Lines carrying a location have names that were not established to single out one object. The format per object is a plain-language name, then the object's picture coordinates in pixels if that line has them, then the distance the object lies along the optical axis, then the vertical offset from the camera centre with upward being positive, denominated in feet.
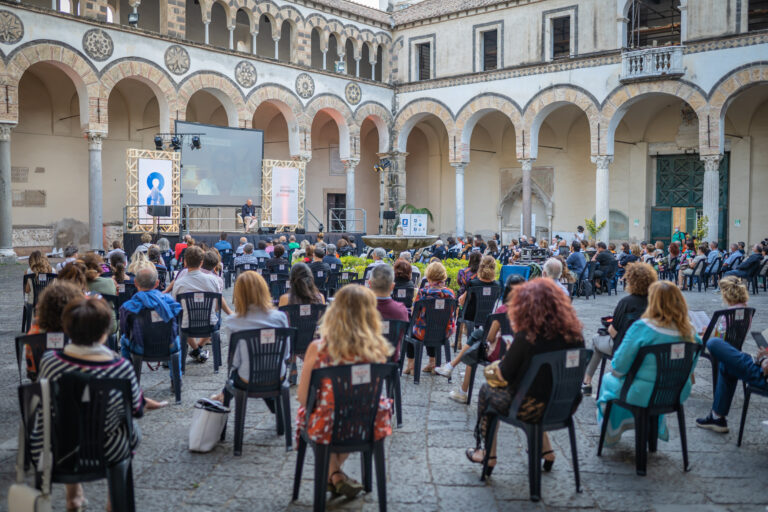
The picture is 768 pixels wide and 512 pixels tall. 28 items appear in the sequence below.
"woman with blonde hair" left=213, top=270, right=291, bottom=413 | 14.83 -1.89
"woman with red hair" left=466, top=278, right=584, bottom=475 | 11.60 -1.96
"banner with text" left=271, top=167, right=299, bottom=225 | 68.23 +3.10
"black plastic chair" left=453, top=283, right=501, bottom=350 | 22.06 -2.61
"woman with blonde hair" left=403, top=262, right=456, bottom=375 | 19.74 -2.25
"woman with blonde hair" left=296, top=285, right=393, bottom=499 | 10.56 -2.05
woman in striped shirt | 9.90 -2.11
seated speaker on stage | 62.90 +0.97
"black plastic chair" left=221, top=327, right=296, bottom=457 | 13.79 -3.18
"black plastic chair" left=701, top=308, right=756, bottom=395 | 16.43 -2.53
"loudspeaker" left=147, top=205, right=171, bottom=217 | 54.13 +1.16
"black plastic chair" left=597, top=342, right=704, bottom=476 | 12.70 -3.17
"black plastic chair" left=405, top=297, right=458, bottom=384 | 19.66 -2.91
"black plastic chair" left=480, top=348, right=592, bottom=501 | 11.59 -3.21
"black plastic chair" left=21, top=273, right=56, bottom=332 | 23.31 -2.01
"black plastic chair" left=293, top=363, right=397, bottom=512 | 10.48 -3.07
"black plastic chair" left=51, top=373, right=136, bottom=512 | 9.72 -3.05
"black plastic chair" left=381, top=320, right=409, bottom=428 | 15.90 -2.88
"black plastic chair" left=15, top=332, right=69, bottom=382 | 12.46 -2.25
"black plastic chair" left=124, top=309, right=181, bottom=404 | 17.07 -3.05
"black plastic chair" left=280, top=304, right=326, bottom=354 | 17.94 -2.62
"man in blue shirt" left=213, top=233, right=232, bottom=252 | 47.14 -1.41
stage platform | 53.93 -1.17
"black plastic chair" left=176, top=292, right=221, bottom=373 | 19.52 -2.65
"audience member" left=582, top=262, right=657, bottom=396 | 16.31 -1.90
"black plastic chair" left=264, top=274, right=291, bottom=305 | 31.73 -2.87
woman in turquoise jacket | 12.80 -2.20
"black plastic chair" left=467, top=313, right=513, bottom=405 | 16.29 -2.56
